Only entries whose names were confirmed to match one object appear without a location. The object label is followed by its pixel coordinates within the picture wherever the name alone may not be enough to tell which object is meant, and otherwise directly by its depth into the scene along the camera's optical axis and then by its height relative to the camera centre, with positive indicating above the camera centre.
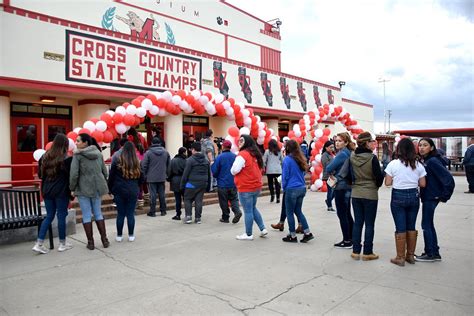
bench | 5.47 -0.84
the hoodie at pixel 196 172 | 7.50 -0.39
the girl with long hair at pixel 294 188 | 5.83 -0.56
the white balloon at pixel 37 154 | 7.96 -0.01
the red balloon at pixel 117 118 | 9.38 +0.90
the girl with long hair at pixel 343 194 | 5.49 -0.62
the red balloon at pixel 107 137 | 9.23 +0.41
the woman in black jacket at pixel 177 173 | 8.18 -0.45
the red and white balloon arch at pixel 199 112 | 9.28 +1.06
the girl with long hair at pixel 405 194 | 4.69 -0.54
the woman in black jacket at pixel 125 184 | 5.99 -0.50
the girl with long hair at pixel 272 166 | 10.20 -0.37
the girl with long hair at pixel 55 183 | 5.41 -0.43
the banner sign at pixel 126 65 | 11.47 +3.05
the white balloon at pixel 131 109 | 9.59 +1.14
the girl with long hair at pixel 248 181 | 6.04 -0.46
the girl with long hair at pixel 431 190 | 4.75 -0.49
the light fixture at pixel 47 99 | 11.93 +1.76
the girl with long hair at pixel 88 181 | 5.45 -0.41
